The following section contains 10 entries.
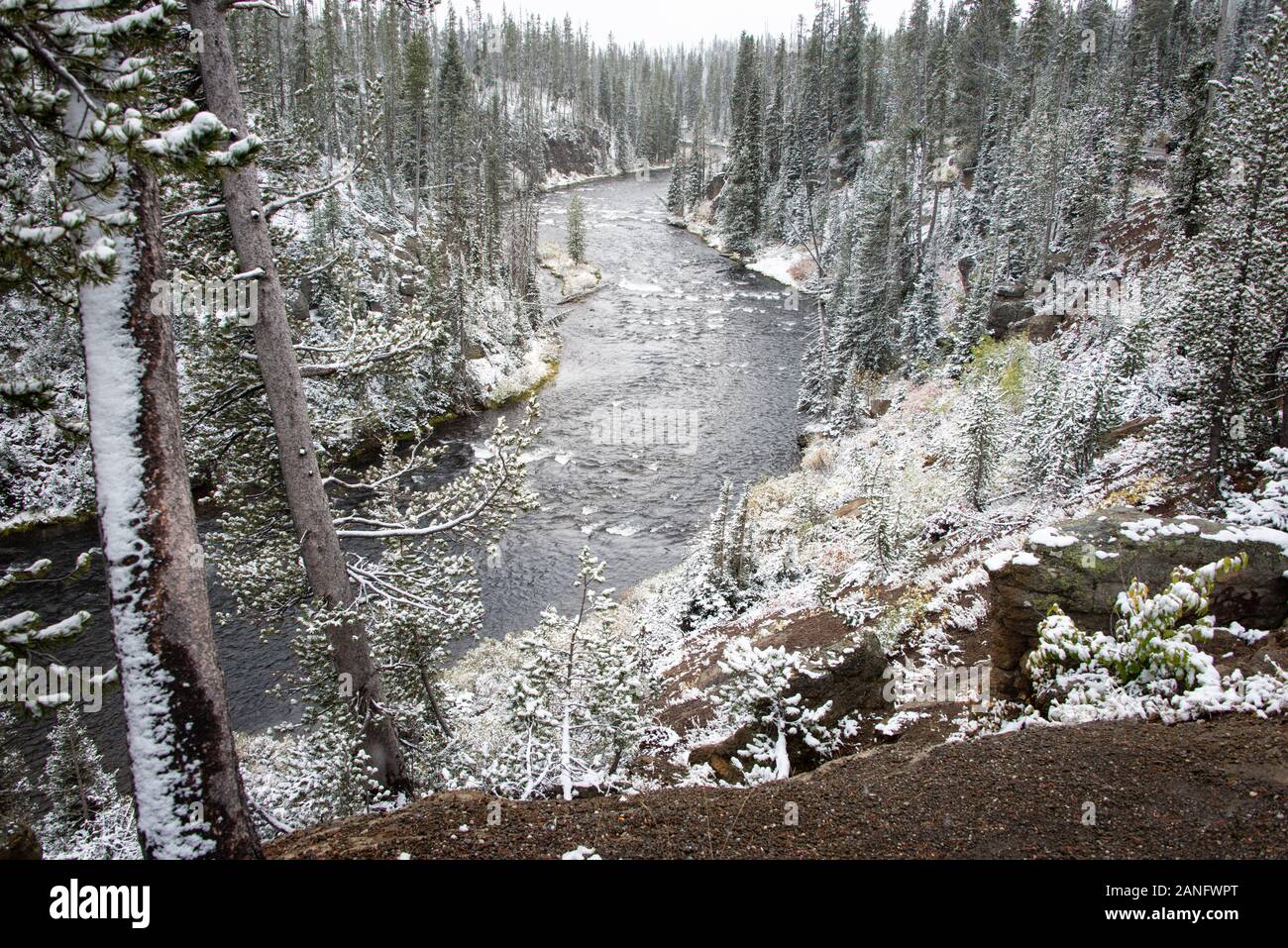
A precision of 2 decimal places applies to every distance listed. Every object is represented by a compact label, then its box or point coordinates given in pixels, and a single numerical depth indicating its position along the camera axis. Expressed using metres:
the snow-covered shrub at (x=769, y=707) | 7.89
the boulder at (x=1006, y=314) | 33.06
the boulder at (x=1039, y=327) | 30.45
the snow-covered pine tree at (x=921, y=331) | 35.75
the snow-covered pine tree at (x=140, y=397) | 3.83
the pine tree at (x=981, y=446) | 16.59
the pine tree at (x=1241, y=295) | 11.77
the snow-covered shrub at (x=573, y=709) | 7.37
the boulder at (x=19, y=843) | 6.54
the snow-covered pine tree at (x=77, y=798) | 12.66
